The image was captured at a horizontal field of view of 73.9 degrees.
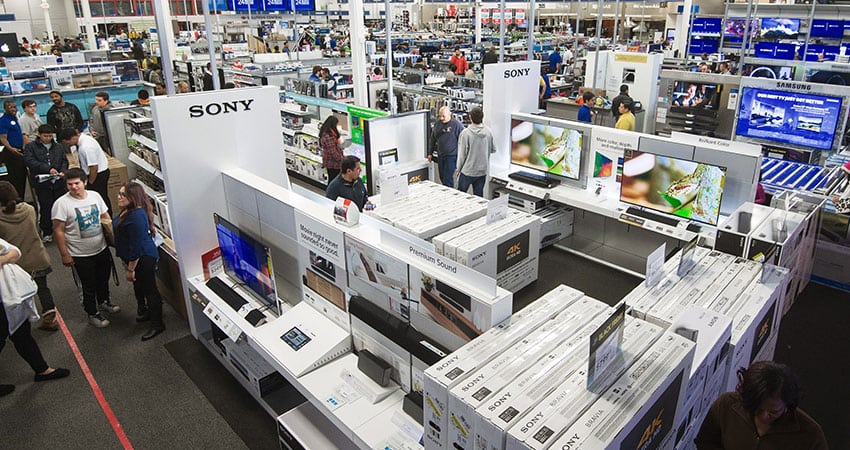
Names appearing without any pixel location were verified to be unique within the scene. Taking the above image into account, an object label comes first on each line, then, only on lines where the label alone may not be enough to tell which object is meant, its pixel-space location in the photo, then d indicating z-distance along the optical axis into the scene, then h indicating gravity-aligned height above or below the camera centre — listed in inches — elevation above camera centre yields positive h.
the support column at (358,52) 308.8 -7.5
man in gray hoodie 249.9 -48.3
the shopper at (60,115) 353.1 -44.2
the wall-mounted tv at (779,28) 598.5 +6.0
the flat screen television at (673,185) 192.4 -51.2
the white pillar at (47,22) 1025.5 +31.3
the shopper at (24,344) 160.4 -87.3
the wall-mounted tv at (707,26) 634.8 +9.1
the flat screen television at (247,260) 149.2 -59.1
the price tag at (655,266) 120.3 -47.4
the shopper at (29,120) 347.3 -46.7
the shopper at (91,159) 265.9 -53.5
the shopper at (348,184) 191.0 -47.7
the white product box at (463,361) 84.8 -48.6
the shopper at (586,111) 320.8 -41.0
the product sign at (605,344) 77.5 -41.9
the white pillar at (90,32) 867.4 +12.1
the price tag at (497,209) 174.2 -51.5
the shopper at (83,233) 184.1 -61.0
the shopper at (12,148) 311.4 -57.6
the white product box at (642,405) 73.7 -48.9
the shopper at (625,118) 277.0 -38.6
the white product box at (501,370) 80.6 -48.8
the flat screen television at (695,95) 331.0 -34.3
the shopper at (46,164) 270.4 -56.4
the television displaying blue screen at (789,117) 276.8 -40.6
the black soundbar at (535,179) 245.2 -60.1
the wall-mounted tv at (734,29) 621.9 +5.6
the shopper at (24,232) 184.9 -60.4
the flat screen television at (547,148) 236.7 -46.5
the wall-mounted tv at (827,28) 568.1 +5.2
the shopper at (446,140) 271.7 -47.7
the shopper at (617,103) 313.4 -36.4
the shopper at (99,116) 337.4 -43.4
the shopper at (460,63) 524.7 -23.5
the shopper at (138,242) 183.3 -63.3
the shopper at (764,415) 86.0 -58.5
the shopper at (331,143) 272.2 -48.8
